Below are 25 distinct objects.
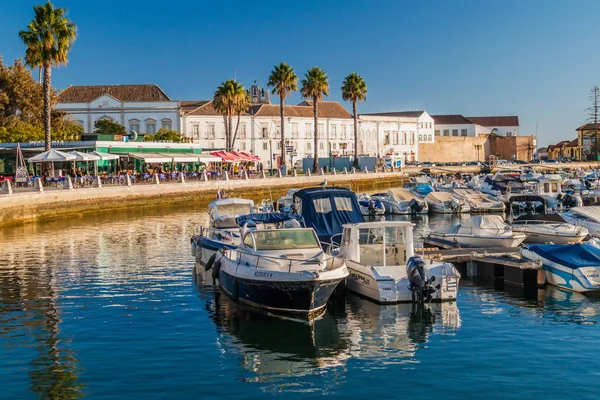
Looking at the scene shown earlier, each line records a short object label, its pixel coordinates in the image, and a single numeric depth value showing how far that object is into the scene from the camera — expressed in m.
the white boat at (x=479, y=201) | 55.44
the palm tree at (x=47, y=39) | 56.44
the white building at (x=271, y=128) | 108.11
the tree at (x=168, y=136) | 92.50
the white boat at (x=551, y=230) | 33.28
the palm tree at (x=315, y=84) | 93.38
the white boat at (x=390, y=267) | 21.94
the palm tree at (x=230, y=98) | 89.00
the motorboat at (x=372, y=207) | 53.56
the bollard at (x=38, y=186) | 50.52
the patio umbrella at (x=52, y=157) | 55.59
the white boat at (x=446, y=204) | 54.91
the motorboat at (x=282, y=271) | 19.98
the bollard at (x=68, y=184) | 54.09
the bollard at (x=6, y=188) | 47.62
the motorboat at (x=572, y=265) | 23.50
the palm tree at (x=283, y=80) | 89.06
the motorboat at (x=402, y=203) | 54.00
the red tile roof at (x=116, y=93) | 105.31
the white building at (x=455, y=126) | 179.62
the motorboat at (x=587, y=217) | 35.88
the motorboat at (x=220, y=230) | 28.64
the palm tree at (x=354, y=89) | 99.69
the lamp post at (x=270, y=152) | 112.38
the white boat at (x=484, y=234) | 31.30
